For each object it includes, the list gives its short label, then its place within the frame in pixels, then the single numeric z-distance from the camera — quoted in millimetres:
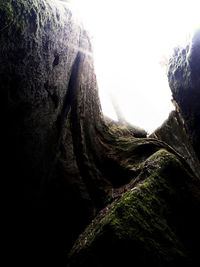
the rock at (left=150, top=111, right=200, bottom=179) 6542
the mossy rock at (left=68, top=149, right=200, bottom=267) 2053
